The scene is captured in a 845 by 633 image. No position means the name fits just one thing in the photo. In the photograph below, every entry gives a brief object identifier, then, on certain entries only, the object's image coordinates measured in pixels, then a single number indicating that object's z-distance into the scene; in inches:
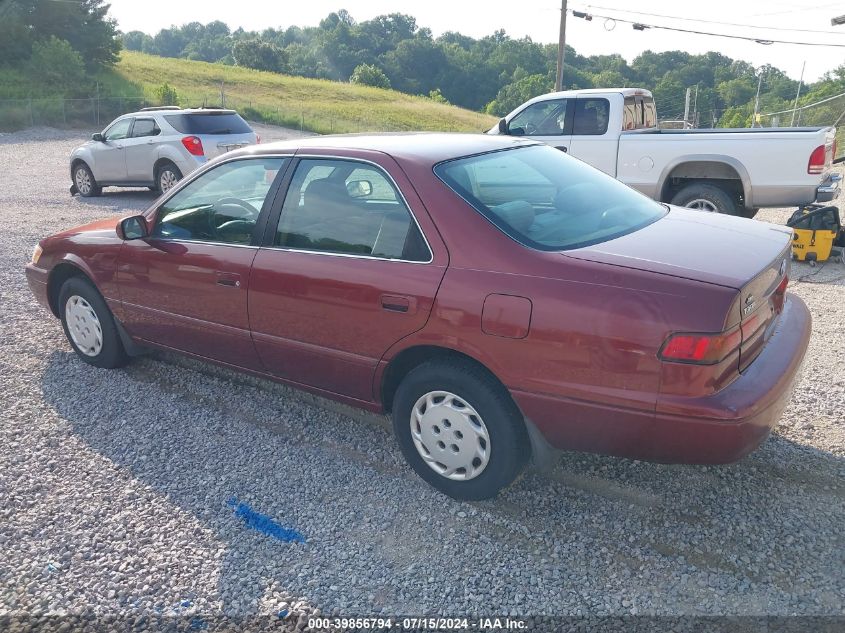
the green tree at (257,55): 3491.6
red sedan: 109.3
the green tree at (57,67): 1552.7
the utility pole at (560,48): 1034.7
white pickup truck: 316.5
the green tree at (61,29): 1700.3
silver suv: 490.0
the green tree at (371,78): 3299.7
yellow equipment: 311.0
